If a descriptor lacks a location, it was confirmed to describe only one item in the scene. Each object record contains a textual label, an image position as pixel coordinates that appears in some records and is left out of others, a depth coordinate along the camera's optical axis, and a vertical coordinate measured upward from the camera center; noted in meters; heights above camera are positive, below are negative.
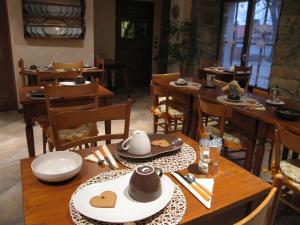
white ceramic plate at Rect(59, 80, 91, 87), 2.48 -0.44
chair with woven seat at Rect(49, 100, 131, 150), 1.35 -0.43
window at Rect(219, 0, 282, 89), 4.20 +0.09
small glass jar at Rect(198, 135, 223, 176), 1.07 -0.48
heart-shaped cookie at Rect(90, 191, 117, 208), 0.80 -0.49
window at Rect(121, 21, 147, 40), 6.10 +0.16
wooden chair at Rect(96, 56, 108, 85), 4.36 -0.47
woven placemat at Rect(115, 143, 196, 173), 1.08 -0.51
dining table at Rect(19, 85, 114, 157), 2.06 -0.55
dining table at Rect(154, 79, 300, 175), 1.83 -0.57
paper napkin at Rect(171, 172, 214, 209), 0.87 -0.51
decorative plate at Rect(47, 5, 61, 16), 4.03 +0.37
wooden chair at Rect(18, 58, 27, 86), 3.49 -0.47
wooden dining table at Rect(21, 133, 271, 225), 0.79 -0.52
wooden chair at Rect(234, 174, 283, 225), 0.61 -0.40
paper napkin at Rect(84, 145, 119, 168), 1.10 -0.51
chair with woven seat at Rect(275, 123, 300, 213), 1.46 -0.77
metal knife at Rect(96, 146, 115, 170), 1.08 -0.51
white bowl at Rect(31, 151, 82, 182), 0.92 -0.48
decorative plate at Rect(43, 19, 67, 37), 4.08 +0.10
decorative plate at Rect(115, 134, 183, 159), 1.12 -0.48
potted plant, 5.09 -0.14
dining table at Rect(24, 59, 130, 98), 3.69 -0.56
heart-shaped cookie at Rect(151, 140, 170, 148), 1.22 -0.48
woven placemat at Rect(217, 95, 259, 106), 2.23 -0.51
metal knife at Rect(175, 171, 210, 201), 0.89 -0.51
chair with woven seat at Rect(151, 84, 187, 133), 2.69 -0.77
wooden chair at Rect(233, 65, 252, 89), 4.28 -0.53
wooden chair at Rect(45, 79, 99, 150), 2.01 -0.50
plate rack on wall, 3.92 +0.23
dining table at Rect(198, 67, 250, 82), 4.30 -0.53
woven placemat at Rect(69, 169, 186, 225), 0.76 -0.51
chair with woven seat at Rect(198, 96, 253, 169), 1.99 -0.78
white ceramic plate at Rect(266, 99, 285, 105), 2.25 -0.51
